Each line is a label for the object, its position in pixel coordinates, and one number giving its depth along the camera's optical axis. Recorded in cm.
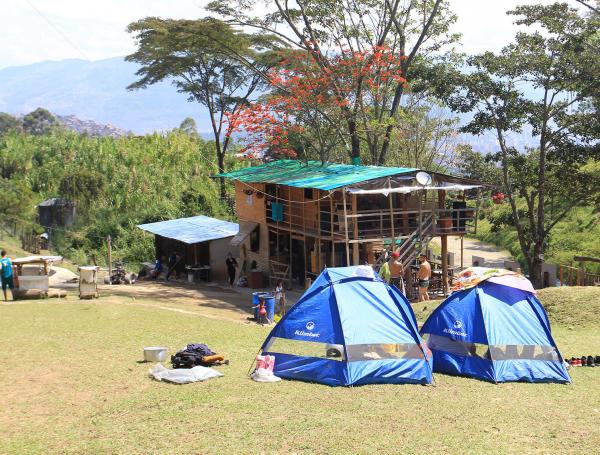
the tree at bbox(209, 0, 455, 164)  3150
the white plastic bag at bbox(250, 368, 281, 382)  1268
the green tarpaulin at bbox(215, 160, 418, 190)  2520
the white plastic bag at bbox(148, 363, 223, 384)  1242
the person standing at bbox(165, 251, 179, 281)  3506
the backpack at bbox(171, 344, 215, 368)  1330
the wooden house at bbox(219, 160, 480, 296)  2542
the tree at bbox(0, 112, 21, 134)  12239
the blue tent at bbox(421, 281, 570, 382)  1357
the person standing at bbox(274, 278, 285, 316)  2227
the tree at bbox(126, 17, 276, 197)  3703
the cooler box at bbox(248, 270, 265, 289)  3102
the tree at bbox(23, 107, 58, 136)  12585
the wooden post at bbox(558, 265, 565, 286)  2705
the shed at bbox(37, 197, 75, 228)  4666
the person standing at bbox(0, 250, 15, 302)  2070
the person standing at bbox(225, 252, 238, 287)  3278
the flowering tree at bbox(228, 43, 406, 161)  3086
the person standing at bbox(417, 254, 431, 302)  2353
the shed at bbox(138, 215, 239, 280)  3409
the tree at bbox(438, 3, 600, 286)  2716
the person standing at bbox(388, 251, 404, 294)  2247
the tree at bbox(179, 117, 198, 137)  9959
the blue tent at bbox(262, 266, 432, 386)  1280
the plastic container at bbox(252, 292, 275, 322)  2097
